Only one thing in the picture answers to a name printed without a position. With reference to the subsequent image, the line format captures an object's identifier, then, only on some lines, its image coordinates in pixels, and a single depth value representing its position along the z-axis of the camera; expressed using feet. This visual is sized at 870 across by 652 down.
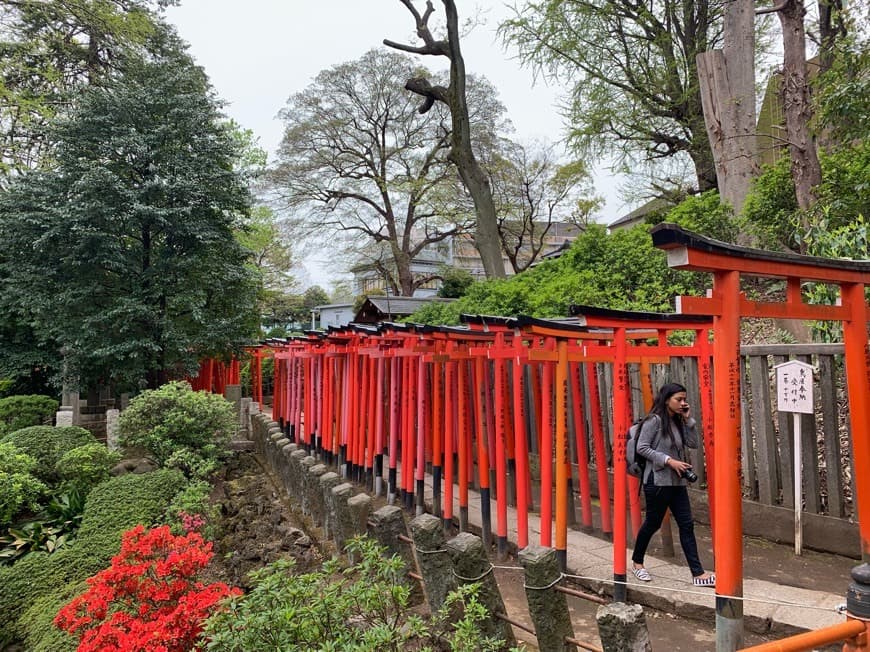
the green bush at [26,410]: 41.34
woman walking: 14.60
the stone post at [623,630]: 7.68
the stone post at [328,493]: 19.26
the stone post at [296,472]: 26.61
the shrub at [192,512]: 21.22
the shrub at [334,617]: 9.38
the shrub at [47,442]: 27.71
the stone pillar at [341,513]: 16.78
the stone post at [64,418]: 38.75
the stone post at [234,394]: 48.91
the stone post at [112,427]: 35.47
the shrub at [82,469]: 26.18
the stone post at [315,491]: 22.38
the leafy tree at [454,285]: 80.48
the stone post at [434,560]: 11.49
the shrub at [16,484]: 23.45
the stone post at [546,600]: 9.45
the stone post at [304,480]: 24.79
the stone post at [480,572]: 10.51
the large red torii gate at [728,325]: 9.37
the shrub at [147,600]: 11.74
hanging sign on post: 16.37
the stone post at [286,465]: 29.22
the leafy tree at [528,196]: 88.89
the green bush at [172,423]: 31.09
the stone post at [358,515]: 16.42
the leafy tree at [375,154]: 87.97
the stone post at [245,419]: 47.32
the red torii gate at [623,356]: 13.88
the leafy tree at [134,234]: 39.01
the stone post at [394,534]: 13.52
